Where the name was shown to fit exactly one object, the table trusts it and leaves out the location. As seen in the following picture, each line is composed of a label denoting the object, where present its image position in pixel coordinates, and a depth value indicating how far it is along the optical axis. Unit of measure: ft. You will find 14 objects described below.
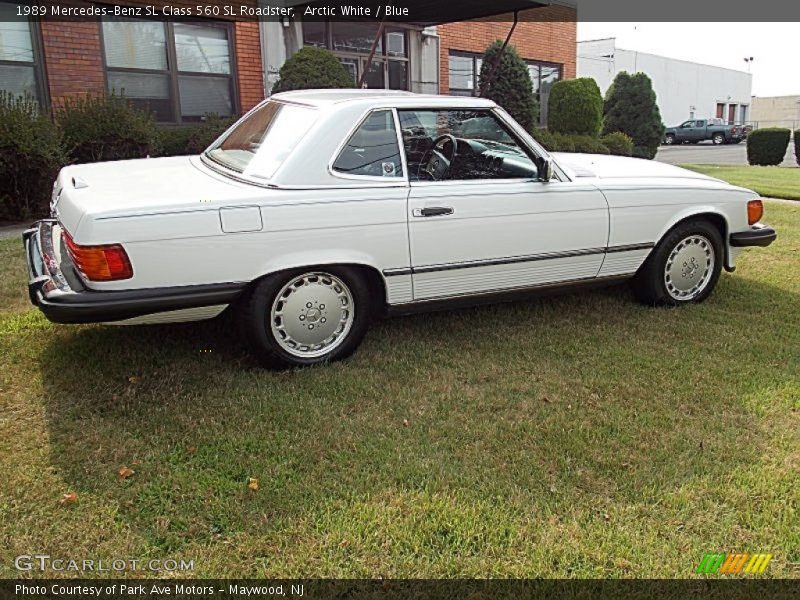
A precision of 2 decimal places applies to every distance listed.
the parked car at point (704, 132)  134.10
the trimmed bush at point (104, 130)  28.68
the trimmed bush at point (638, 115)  70.95
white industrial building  132.46
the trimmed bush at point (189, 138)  33.53
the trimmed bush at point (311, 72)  35.91
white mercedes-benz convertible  11.50
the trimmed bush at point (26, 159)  24.82
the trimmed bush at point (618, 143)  56.07
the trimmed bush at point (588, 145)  50.98
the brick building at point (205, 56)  32.12
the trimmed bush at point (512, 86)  50.31
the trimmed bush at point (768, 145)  71.51
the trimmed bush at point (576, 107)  54.39
